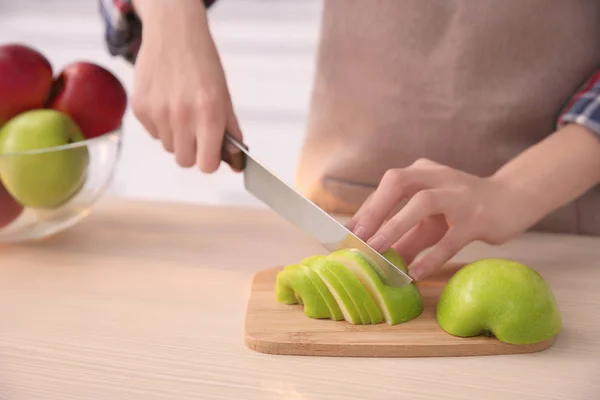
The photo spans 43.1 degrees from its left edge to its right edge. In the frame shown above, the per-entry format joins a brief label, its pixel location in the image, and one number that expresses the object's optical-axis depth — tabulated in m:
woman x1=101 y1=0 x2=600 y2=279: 1.04
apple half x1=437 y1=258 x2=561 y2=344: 0.84
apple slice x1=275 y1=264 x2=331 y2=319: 0.91
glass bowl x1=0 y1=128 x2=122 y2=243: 1.06
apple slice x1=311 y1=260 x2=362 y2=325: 0.90
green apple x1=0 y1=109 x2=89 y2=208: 1.06
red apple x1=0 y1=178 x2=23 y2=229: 1.09
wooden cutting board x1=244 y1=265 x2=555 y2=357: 0.85
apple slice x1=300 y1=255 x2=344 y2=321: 0.91
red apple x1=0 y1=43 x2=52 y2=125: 1.10
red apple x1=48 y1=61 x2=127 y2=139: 1.14
